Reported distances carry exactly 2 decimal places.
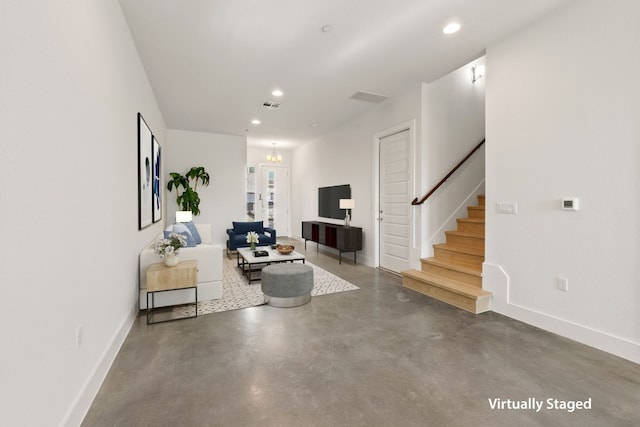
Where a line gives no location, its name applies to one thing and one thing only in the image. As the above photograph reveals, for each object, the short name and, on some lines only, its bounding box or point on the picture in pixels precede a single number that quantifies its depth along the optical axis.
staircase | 3.40
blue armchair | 6.14
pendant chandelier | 8.03
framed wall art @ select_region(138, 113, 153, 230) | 3.45
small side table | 3.01
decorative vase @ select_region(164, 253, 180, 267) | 3.15
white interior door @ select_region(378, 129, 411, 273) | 4.83
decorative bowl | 4.64
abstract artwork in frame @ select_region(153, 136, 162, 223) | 4.56
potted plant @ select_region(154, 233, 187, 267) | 3.15
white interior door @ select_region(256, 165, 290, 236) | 9.38
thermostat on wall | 2.66
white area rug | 3.45
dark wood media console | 5.64
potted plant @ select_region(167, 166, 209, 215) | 6.75
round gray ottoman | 3.46
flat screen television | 6.51
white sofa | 3.39
